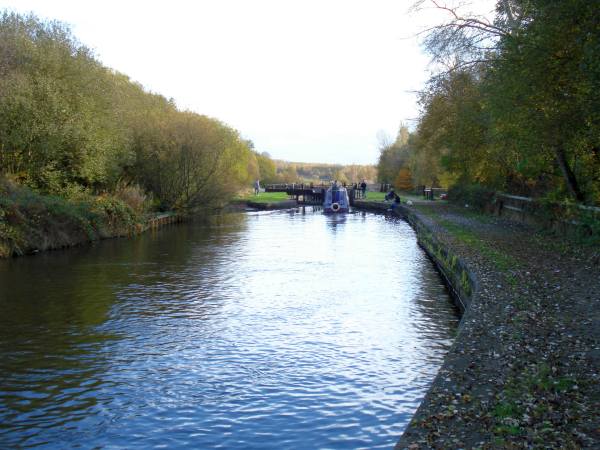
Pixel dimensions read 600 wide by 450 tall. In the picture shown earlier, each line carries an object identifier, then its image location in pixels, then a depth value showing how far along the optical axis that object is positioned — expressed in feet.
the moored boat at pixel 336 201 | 178.38
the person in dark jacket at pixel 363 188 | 226.13
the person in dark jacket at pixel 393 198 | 170.71
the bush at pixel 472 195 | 122.39
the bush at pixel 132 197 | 108.09
